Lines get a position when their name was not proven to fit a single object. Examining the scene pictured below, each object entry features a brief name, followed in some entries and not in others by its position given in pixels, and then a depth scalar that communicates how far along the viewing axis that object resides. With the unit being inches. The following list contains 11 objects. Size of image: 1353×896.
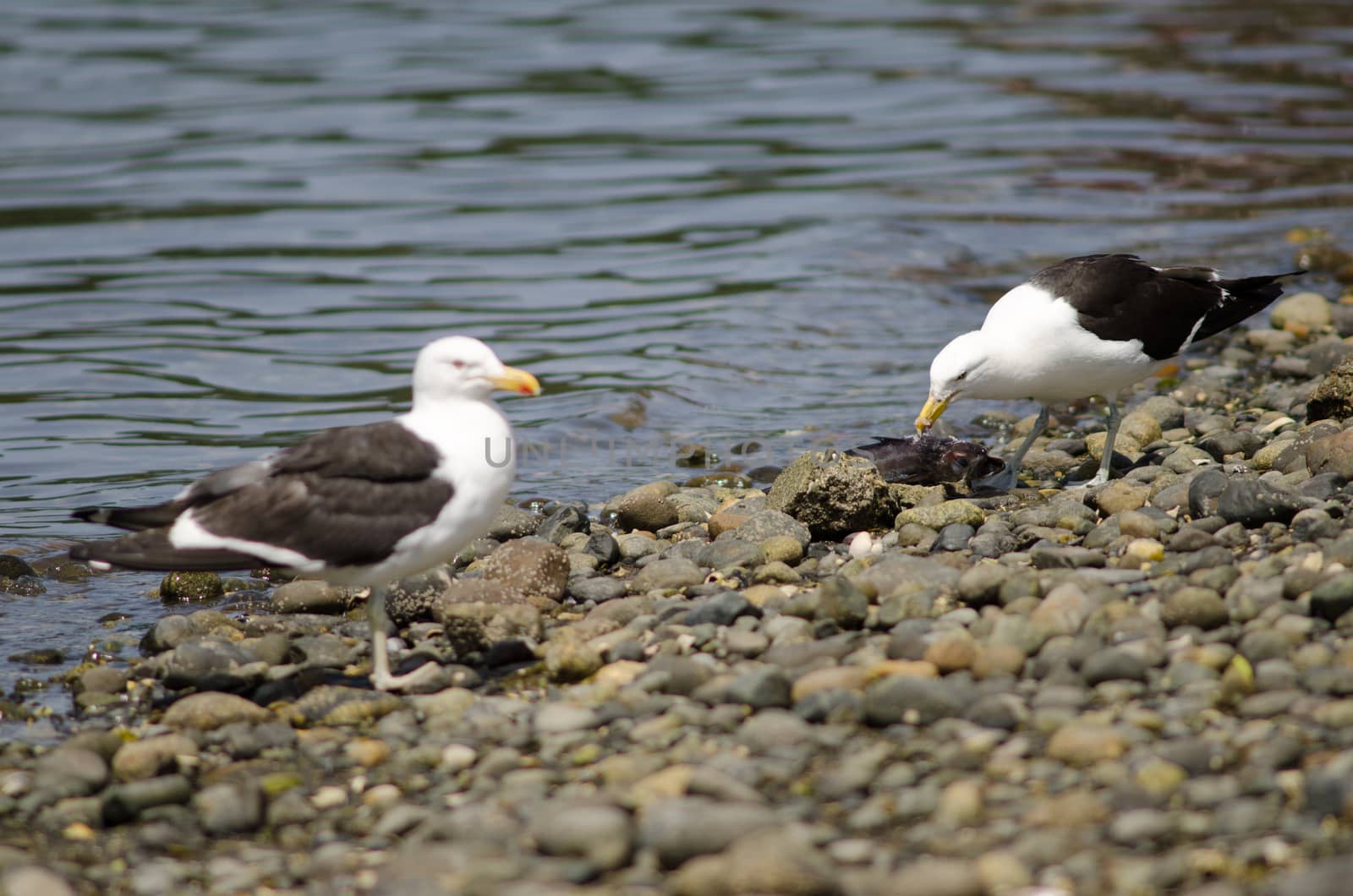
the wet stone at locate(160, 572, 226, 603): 569.9
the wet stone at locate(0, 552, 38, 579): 595.5
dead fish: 634.8
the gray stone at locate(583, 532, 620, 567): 561.0
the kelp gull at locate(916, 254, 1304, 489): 601.9
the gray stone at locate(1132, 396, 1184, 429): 710.5
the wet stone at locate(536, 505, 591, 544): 596.4
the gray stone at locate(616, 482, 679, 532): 612.1
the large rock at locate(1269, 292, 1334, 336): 890.1
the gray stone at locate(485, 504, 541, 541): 619.2
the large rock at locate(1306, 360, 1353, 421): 608.7
